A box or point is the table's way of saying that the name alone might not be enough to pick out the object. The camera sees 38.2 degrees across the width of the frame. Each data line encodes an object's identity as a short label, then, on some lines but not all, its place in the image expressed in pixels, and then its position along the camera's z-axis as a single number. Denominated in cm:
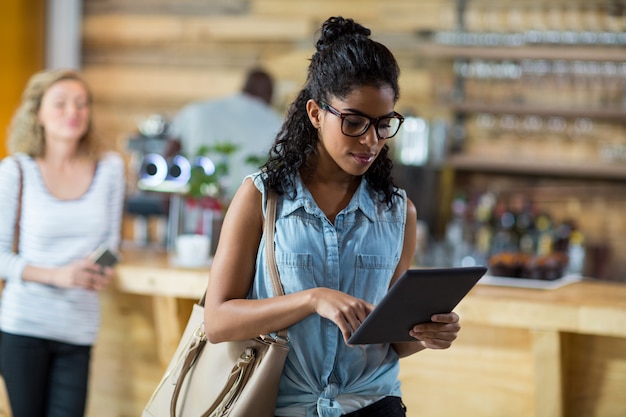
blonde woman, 292
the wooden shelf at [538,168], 520
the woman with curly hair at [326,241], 174
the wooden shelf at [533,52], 505
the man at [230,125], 517
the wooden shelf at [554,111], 512
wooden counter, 295
